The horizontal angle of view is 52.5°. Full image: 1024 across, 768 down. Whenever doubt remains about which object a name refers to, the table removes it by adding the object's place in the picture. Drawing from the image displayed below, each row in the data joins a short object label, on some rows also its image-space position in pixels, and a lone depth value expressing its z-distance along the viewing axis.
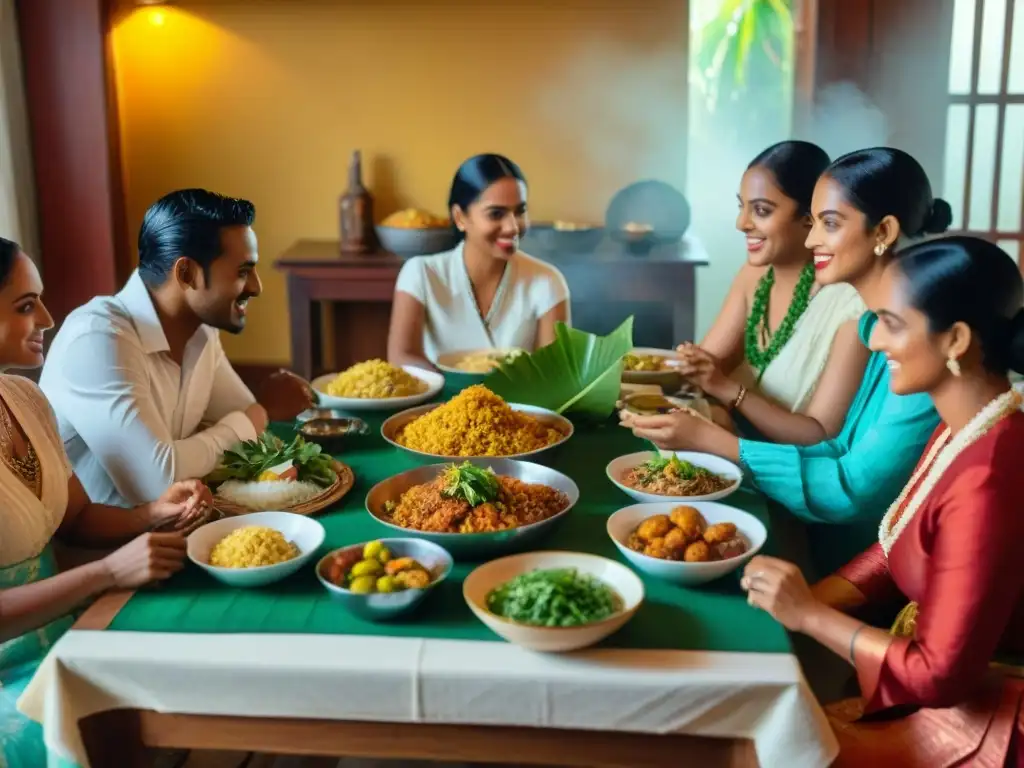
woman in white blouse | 3.50
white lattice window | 4.12
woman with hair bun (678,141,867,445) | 2.45
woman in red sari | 1.43
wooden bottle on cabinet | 4.50
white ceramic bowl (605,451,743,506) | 2.01
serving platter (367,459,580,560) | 1.68
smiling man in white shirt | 2.13
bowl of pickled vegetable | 1.49
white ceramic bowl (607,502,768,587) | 1.59
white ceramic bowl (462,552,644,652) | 1.40
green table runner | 1.48
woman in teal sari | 2.03
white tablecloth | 1.38
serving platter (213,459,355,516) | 1.88
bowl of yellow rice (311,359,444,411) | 2.62
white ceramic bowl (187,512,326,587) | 1.60
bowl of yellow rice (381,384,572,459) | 2.17
